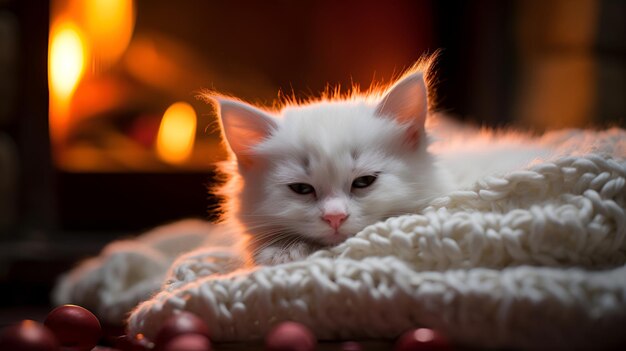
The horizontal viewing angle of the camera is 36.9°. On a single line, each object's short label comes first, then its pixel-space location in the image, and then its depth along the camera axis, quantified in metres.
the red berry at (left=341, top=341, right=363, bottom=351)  0.32
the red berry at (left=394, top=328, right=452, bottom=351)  0.31
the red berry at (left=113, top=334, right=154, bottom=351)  0.35
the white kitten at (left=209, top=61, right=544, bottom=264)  0.38
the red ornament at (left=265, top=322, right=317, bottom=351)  0.31
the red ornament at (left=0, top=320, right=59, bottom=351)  0.32
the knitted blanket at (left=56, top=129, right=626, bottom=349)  0.31
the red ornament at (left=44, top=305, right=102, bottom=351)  0.36
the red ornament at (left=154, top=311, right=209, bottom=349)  0.33
